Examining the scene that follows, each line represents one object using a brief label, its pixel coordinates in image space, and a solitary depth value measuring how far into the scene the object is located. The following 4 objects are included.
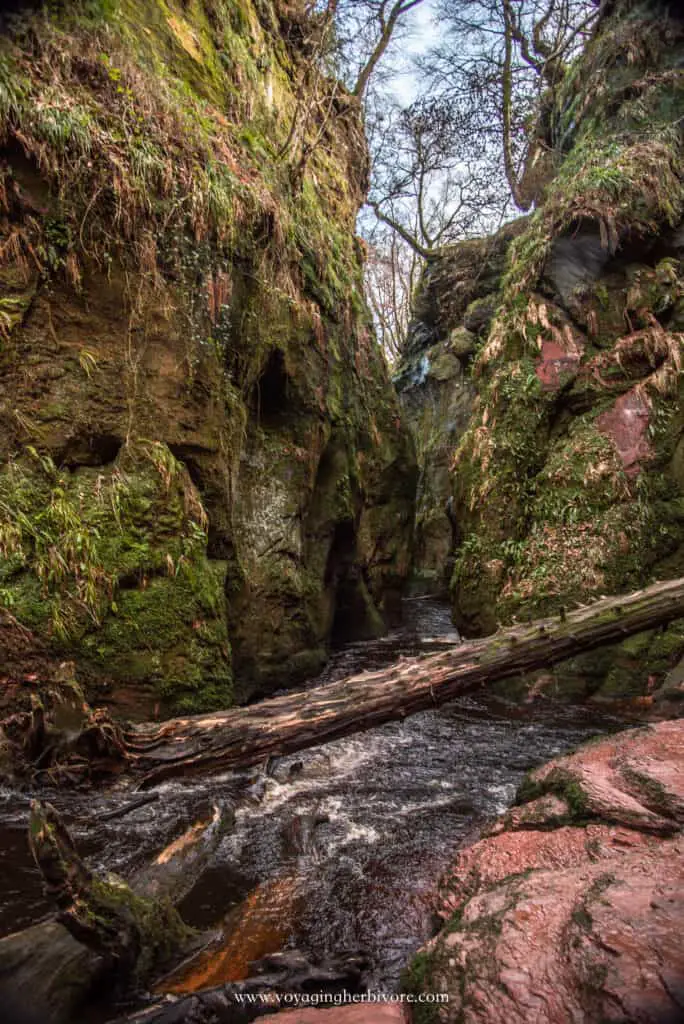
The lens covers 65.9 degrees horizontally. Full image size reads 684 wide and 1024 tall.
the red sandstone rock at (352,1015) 1.51
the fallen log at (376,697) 3.15
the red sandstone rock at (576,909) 1.24
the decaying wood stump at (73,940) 1.66
